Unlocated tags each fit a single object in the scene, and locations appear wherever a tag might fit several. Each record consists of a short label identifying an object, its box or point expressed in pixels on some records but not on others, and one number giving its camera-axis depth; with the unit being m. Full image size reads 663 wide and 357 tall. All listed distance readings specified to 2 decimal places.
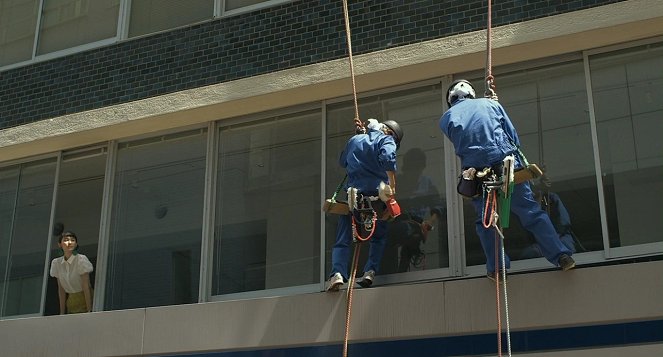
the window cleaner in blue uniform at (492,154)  8.59
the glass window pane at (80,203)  11.80
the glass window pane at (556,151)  9.26
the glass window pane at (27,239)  12.05
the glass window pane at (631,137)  9.04
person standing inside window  11.39
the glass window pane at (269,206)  10.48
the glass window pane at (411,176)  9.80
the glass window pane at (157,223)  11.10
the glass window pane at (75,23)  12.61
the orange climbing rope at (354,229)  9.13
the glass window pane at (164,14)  11.96
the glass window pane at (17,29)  13.23
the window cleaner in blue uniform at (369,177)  9.40
